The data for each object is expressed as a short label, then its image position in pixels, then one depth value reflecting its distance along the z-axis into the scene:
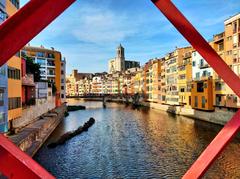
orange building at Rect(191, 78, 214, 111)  29.85
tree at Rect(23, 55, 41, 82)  36.09
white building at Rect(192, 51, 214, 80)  30.93
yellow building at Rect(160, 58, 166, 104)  48.96
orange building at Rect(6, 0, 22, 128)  15.36
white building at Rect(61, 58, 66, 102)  53.79
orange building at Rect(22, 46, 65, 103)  49.94
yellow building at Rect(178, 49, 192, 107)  36.13
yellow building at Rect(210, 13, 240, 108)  24.49
